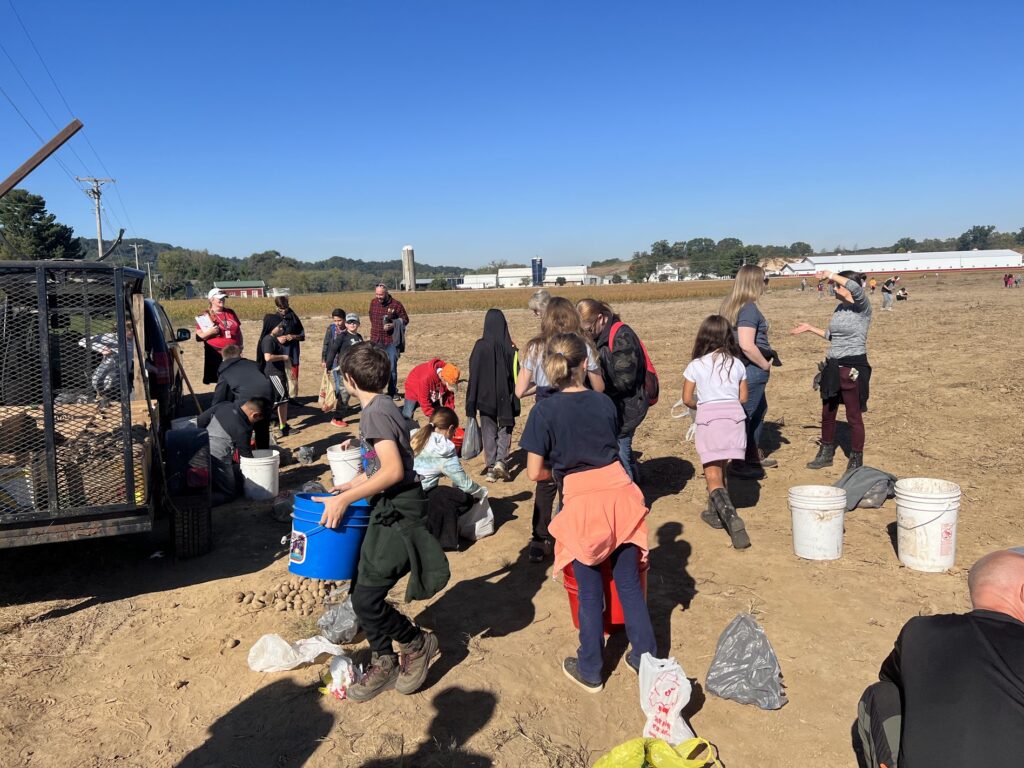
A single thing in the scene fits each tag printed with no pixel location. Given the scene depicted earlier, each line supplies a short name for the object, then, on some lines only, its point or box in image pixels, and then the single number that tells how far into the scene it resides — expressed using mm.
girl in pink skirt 4977
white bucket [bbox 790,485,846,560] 4719
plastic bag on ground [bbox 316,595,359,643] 3902
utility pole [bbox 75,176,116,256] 43312
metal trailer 4098
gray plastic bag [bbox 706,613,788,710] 3285
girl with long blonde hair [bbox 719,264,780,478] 5988
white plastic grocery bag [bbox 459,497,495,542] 5543
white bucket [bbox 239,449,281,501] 6461
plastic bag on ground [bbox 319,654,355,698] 3412
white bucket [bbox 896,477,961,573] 4441
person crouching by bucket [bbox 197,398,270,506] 6465
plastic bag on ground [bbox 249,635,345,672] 3674
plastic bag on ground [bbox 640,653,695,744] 2939
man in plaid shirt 10617
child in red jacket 6883
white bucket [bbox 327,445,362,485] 6184
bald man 1786
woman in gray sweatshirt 6184
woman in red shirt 8989
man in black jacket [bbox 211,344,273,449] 7074
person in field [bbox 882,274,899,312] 27906
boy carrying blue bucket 3094
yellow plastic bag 2512
